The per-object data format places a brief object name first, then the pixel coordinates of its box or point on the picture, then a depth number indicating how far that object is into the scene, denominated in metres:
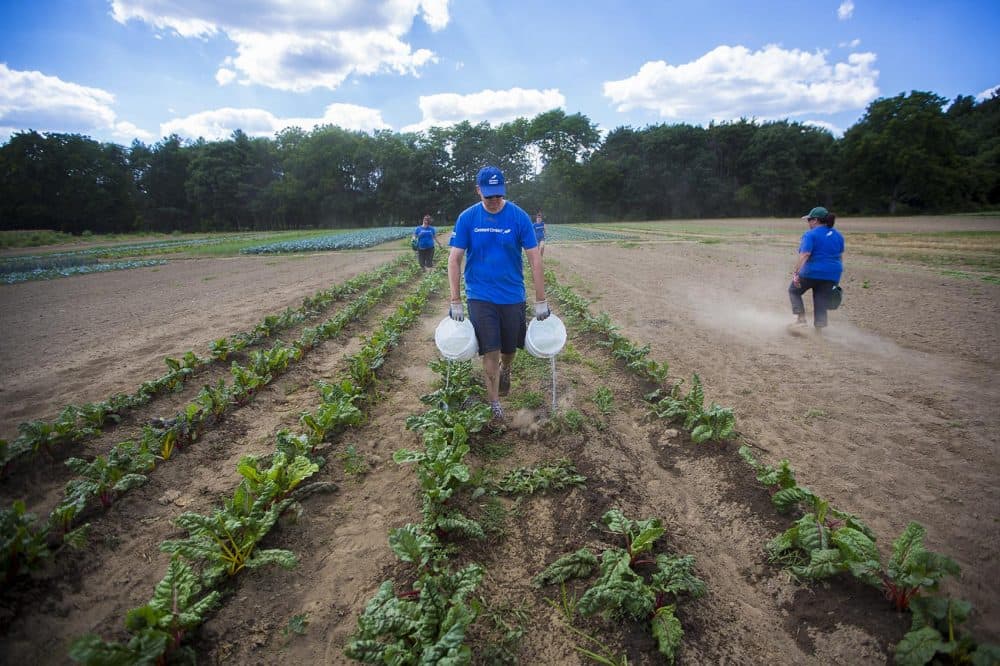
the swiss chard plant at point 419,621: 2.02
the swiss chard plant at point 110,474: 3.31
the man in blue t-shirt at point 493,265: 4.00
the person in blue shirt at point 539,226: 13.75
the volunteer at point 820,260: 6.99
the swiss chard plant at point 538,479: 3.48
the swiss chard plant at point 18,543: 2.59
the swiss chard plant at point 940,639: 1.92
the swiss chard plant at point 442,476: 2.91
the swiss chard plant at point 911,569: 2.20
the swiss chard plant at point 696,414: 3.94
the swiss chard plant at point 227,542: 2.64
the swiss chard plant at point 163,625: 1.91
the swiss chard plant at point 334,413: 4.15
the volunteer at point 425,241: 14.73
